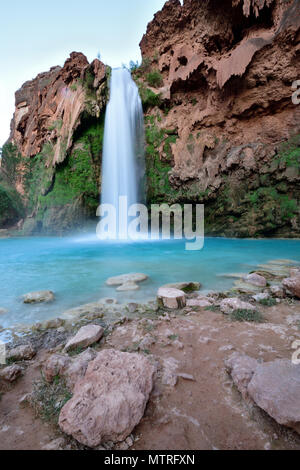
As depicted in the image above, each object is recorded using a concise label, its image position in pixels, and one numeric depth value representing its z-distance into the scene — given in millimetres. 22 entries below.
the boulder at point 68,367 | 1614
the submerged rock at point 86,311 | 2826
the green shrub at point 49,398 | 1322
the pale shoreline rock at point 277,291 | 3119
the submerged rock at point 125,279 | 4250
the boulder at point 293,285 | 3021
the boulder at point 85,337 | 2031
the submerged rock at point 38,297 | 3398
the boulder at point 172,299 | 2934
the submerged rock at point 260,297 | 2998
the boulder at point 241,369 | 1425
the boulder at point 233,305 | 2680
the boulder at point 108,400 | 1137
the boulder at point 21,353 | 1926
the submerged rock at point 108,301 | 3229
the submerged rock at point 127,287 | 3838
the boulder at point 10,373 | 1632
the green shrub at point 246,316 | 2441
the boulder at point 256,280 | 3742
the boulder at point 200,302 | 2941
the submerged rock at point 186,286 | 3691
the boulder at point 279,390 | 1120
